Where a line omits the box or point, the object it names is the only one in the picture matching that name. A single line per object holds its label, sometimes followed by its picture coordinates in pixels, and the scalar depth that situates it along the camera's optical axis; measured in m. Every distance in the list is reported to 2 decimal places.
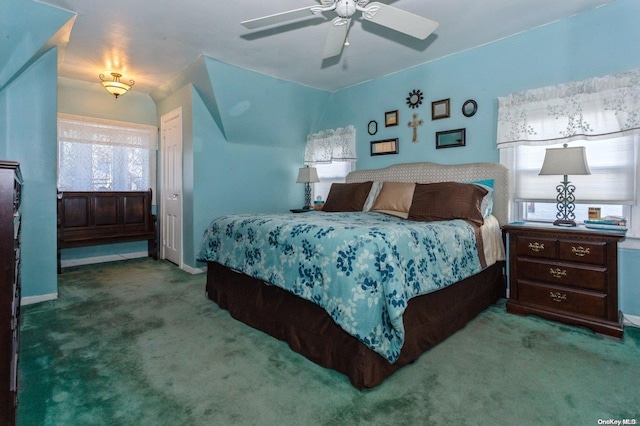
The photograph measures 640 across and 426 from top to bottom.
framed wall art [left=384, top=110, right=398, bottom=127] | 4.04
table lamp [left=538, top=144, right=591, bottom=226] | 2.45
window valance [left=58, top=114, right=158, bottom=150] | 4.34
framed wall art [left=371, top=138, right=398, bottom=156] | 4.06
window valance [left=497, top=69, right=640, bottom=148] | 2.47
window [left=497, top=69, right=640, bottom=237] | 2.51
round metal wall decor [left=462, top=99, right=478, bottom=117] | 3.38
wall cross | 3.85
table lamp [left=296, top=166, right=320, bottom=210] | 4.74
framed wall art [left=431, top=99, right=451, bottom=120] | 3.58
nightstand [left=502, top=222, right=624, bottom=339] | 2.29
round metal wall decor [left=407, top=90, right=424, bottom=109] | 3.80
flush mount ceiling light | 3.82
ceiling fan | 1.95
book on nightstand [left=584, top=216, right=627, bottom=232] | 2.38
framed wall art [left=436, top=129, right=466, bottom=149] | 3.47
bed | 1.68
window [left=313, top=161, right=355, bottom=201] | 4.73
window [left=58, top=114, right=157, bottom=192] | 4.39
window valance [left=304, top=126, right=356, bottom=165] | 4.53
